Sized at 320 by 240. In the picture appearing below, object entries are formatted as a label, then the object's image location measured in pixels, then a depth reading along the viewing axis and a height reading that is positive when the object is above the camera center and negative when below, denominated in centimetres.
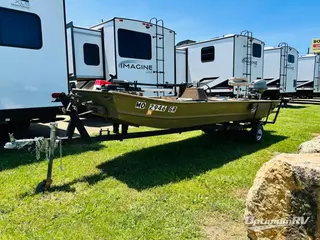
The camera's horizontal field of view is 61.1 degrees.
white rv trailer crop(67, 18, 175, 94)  754 +105
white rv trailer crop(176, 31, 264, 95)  1127 +106
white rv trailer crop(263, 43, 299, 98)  1449 +82
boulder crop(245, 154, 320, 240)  169 -79
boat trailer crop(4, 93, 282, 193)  314 -67
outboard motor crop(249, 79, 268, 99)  634 -8
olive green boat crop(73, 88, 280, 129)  347 -34
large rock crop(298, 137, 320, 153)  266 -64
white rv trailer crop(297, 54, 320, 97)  1797 +59
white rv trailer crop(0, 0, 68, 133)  485 +55
